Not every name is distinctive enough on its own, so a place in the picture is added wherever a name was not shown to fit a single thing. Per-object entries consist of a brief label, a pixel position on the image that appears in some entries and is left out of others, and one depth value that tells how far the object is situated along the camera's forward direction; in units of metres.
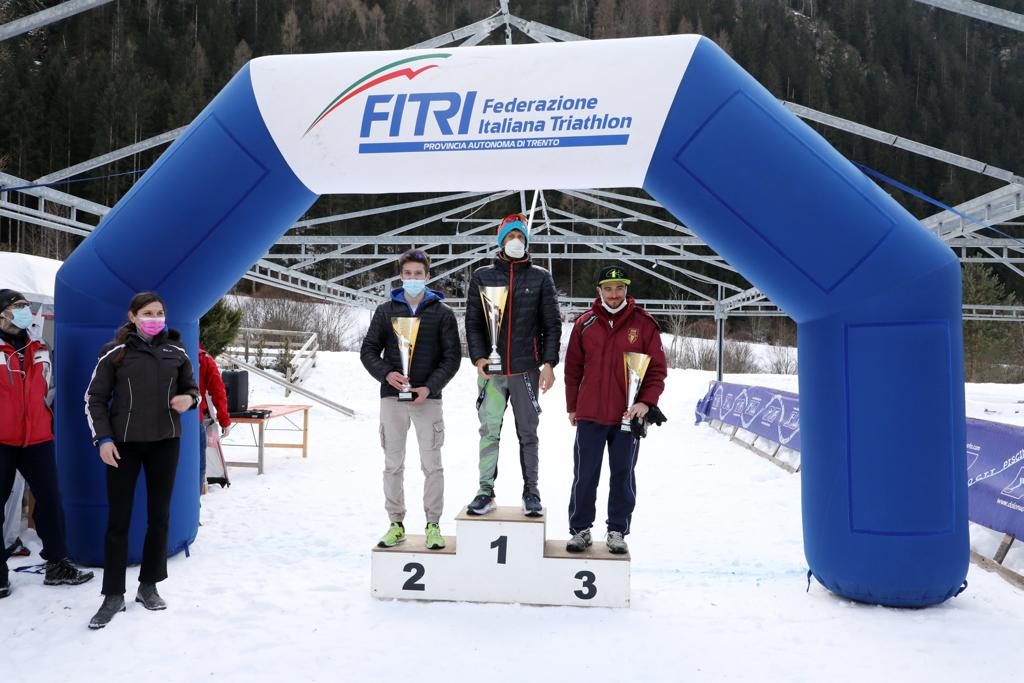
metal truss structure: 7.52
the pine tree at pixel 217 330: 15.98
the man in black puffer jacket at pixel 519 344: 4.23
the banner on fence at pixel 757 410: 9.39
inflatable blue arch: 3.88
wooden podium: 3.99
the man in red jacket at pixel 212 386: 6.33
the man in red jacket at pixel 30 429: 4.05
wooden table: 8.38
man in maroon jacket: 4.16
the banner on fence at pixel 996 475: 4.79
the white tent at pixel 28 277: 5.52
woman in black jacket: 3.71
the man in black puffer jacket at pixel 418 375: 4.23
